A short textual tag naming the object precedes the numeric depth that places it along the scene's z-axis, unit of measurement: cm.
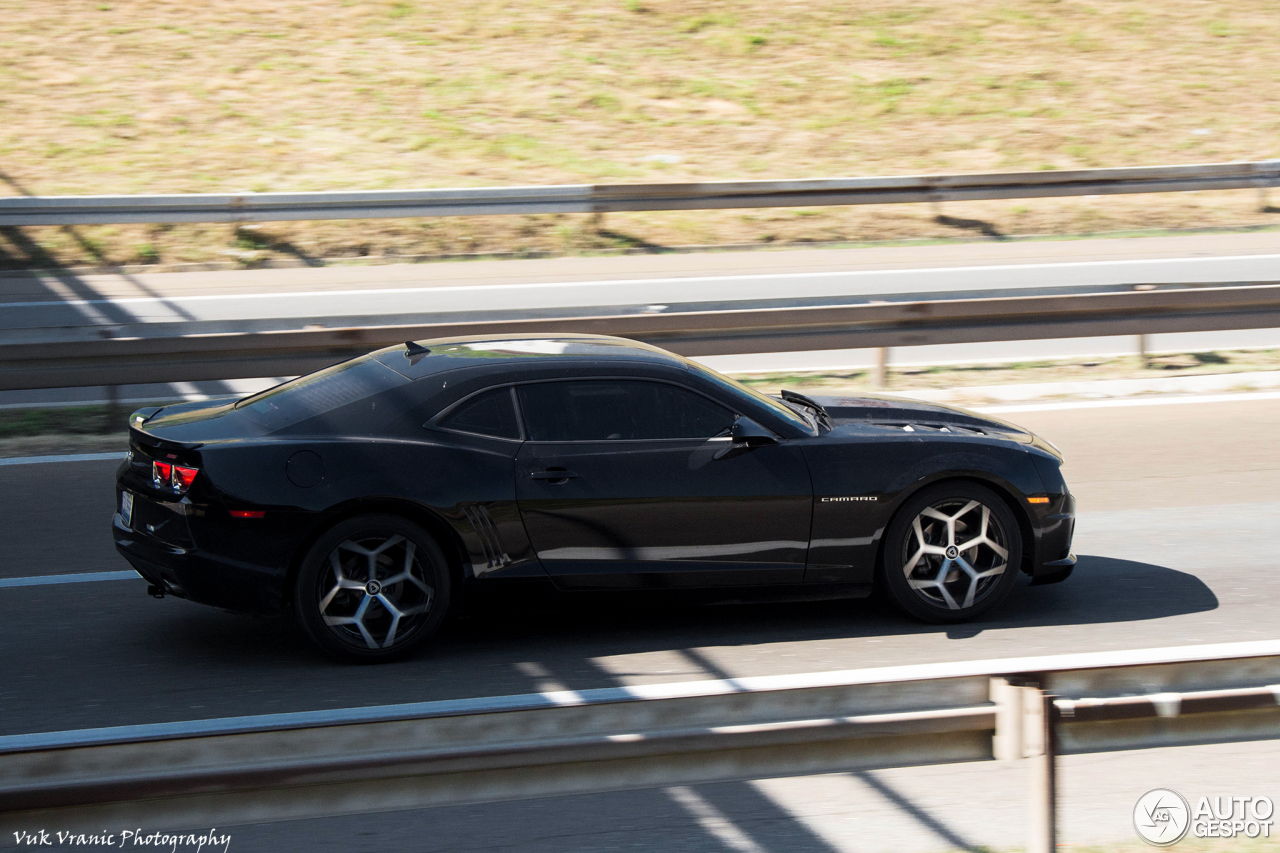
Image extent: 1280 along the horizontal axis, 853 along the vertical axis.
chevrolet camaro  1015
